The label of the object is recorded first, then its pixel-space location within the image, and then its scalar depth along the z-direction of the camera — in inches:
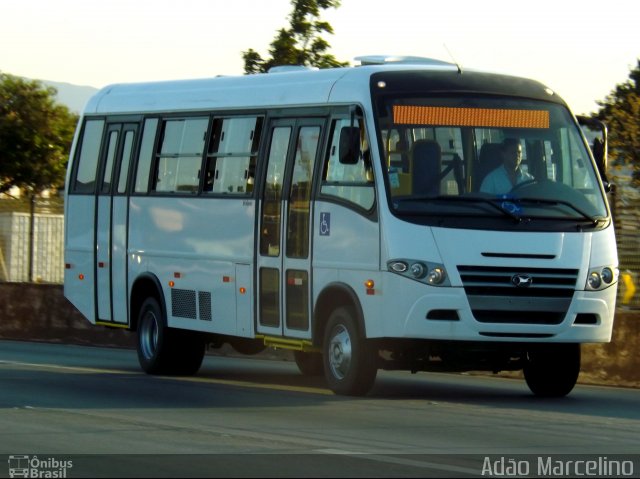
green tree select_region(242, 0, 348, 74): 1148.5
